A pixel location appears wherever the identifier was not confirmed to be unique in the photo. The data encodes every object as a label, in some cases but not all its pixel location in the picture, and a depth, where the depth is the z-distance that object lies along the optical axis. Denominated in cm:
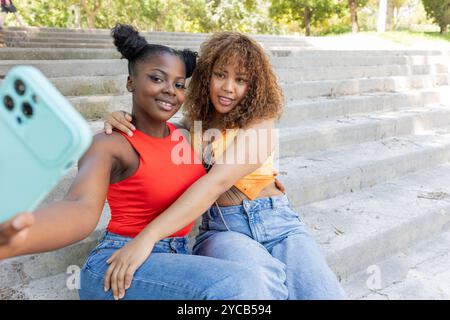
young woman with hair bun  141
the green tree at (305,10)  1930
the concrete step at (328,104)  330
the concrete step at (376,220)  248
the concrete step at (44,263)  190
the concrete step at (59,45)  557
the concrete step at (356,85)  456
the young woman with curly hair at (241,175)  175
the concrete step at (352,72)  499
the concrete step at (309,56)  449
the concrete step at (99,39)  647
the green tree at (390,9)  1841
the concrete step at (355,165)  299
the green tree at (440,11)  1497
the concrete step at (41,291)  183
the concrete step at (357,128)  352
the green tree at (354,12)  1855
